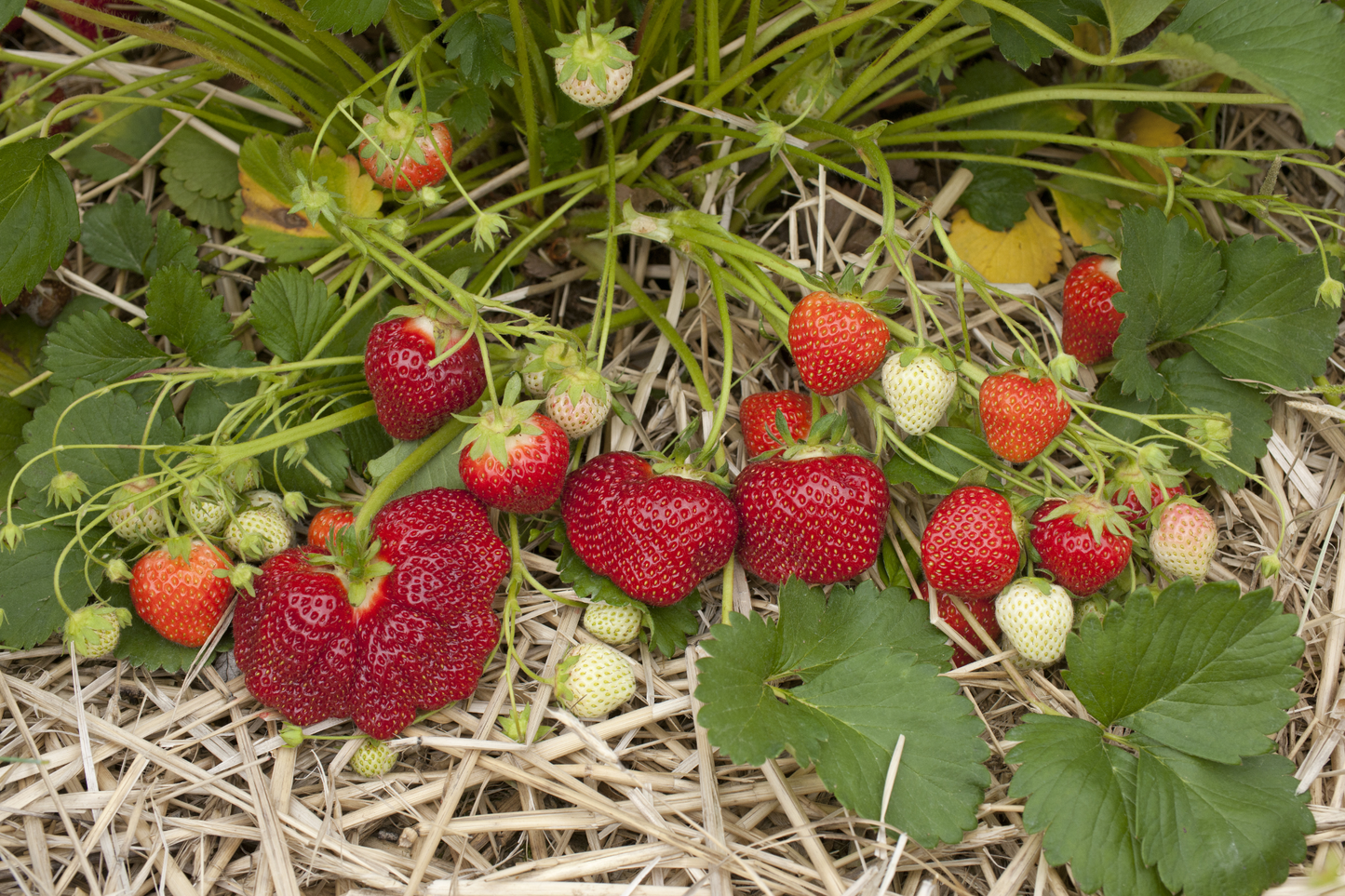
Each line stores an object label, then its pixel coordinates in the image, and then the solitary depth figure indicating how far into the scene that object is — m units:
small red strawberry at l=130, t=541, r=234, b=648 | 0.77
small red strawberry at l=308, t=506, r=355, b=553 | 0.79
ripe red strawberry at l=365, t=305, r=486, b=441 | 0.77
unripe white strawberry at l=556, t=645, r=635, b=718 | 0.77
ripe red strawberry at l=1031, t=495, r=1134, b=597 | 0.76
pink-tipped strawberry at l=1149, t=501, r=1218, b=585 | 0.76
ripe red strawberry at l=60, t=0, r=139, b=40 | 0.86
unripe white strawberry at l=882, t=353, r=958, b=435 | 0.75
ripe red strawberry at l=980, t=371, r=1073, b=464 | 0.75
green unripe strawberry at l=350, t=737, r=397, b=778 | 0.77
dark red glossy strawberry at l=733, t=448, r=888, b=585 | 0.76
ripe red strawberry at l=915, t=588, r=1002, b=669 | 0.79
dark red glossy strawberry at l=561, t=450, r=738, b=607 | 0.76
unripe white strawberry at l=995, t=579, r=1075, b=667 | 0.76
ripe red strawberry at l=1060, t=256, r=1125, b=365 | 0.81
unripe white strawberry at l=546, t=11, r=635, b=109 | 0.77
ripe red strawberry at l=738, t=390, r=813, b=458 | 0.80
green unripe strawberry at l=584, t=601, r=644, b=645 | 0.79
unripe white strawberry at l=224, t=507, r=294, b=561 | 0.77
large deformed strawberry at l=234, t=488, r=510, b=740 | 0.76
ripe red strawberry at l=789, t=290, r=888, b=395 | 0.76
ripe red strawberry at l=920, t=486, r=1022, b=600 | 0.76
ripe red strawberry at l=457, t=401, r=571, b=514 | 0.76
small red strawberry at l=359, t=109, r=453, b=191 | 0.77
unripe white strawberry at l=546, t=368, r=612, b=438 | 0.77
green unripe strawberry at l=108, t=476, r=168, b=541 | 0.77
